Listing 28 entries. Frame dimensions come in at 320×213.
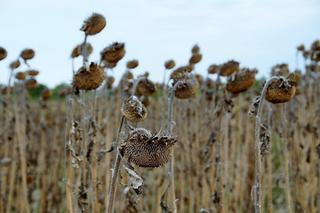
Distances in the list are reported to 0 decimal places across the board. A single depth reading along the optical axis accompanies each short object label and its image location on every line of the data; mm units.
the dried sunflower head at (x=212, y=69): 3928
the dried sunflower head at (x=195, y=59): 3416
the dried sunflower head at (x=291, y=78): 1848
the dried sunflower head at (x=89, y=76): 2031
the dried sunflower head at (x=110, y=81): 3895
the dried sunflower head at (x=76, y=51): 2721
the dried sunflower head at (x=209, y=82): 4823
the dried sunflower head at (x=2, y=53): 2738
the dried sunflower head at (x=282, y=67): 3391
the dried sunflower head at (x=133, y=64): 3114
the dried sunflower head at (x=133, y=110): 1502
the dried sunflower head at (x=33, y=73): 3375
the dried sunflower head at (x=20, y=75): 3660
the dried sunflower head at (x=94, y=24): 2289
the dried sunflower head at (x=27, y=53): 3324
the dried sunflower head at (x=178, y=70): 2781
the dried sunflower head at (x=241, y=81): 2441
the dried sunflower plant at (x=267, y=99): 1600
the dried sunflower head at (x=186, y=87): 2193
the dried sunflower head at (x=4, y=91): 4491
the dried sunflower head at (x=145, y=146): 1399
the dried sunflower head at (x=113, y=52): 2428
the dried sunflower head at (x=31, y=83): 3695
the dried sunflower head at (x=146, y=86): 2506
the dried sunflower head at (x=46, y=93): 4917
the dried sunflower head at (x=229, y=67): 2895
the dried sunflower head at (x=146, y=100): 2845
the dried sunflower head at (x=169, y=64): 3371
